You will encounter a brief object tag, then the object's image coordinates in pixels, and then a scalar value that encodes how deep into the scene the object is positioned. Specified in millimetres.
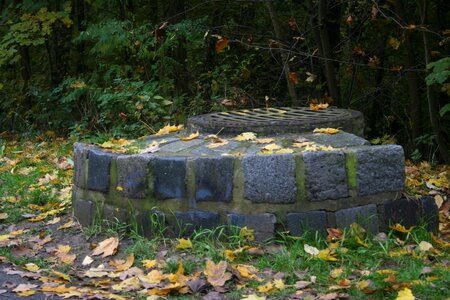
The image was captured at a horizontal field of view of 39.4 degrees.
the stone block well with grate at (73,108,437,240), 3916
